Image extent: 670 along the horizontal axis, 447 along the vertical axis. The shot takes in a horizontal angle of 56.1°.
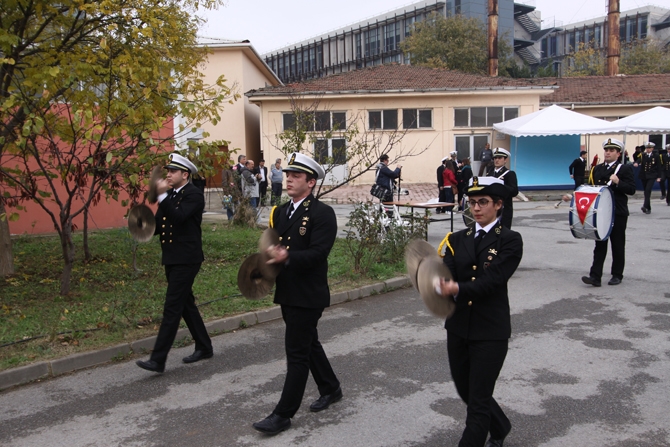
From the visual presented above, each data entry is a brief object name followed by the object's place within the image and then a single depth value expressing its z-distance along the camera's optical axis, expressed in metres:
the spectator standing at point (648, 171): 17.77
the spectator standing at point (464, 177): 20.09
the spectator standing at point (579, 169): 22.66
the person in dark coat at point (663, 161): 19.53
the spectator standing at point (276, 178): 21.56
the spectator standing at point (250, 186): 15.93
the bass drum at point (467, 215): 10.96
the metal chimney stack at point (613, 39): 38.00
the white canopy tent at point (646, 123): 22.64
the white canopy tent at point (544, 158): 27.69
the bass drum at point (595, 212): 8.47
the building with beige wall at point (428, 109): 29.14
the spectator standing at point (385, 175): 15.00
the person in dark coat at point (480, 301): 3.64
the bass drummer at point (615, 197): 8.52
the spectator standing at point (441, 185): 19.51
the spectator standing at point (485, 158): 26.83
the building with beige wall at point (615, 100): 31.05
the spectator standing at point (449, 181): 19.33
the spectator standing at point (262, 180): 20.59
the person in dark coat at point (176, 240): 5.64
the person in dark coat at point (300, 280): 4.41
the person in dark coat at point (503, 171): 9.14
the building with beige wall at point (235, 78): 30.49
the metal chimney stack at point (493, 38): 38.56
